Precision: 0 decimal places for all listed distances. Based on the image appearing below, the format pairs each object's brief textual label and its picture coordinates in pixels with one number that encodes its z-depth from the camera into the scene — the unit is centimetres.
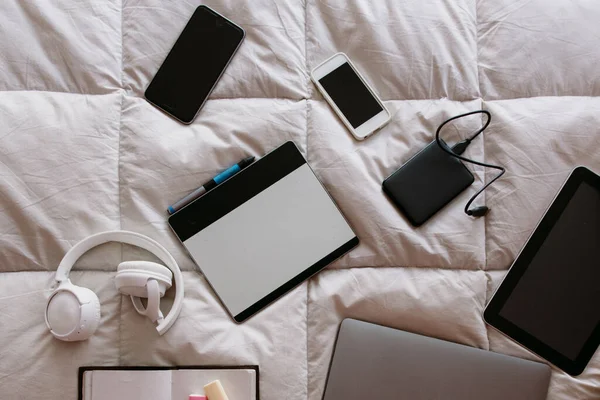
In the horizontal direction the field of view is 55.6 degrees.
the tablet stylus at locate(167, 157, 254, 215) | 86
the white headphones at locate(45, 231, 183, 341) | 78
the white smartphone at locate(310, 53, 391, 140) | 90
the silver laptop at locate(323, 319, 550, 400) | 83
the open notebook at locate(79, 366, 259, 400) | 80
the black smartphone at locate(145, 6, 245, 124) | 89
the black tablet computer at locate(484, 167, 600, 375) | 85
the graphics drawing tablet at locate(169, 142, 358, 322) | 85
